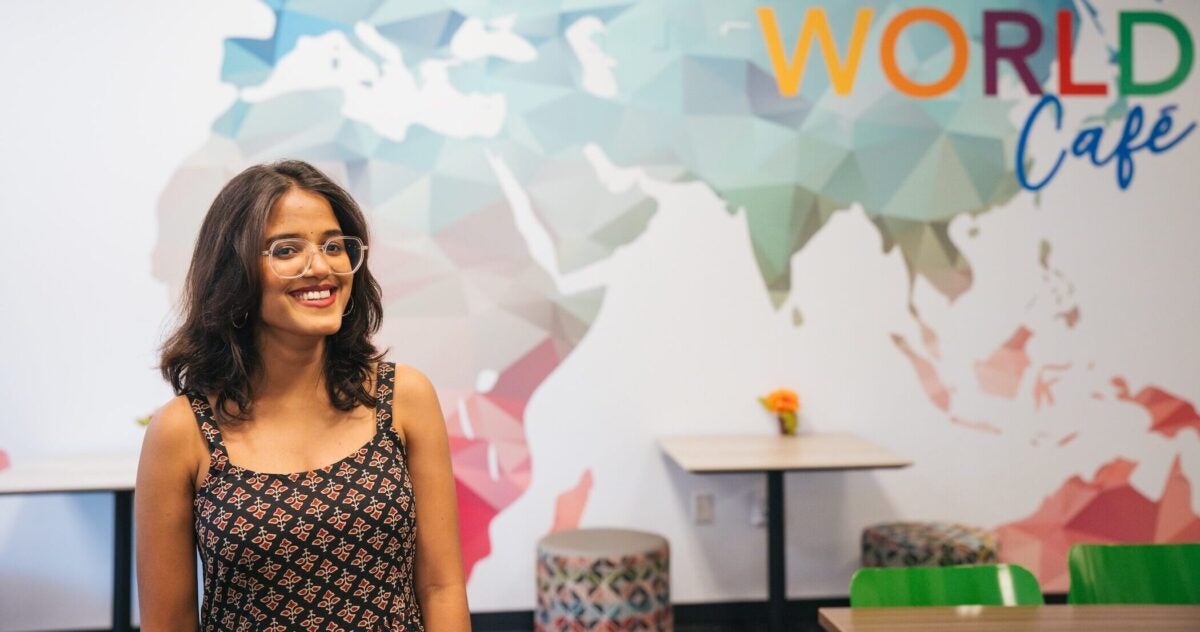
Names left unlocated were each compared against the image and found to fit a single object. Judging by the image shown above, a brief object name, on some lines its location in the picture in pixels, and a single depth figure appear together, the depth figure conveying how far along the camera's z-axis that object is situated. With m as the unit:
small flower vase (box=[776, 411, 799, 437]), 3.59
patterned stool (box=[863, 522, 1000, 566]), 3.14
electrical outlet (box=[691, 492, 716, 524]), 3.69
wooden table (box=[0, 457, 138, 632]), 2.80
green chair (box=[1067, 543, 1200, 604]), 1.92
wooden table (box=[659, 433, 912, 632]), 2.99
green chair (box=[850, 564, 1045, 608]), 1.79
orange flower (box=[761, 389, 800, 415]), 3.57
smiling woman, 1.42
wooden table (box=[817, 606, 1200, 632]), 1.62
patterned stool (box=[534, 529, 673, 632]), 2.94
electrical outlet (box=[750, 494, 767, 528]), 3.66
